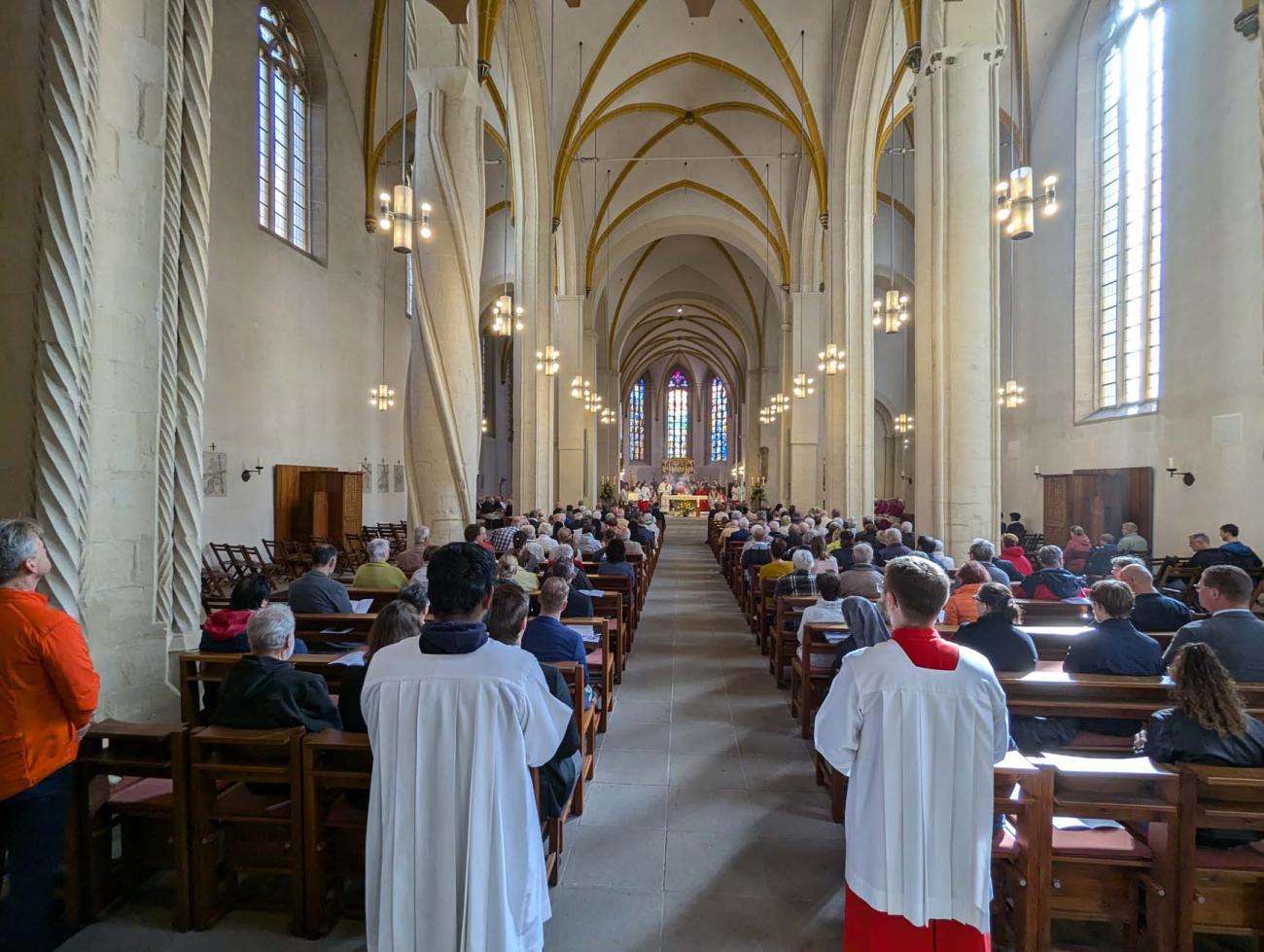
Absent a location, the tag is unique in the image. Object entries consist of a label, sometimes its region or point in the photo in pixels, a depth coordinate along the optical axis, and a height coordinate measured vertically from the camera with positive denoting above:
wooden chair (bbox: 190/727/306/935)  2.79 -1.35
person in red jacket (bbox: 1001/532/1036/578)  8.24 -0.81
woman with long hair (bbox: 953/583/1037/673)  3.69 -0.78
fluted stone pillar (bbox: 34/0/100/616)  3.59 +0.88
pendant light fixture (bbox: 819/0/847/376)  14.88 +2.57
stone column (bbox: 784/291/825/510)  20.67 +2.00
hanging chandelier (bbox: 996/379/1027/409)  15.30 +1.97
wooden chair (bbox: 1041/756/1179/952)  2.44 -1.32
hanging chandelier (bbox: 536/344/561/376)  15.54 +2.63
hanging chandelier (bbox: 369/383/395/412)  16.75 +1.93
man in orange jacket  2.44 -0.84
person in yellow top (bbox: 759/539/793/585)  7.75 -0.93
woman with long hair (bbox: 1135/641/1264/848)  2.53 -0.84
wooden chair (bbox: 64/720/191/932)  2.87 -1.40
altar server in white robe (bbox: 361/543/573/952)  2.34 -0.96
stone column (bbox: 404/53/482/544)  8.34 +1.86
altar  32.95 -1.03
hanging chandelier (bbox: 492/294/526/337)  12.52 +2.97
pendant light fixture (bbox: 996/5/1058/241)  7.46 +2.99
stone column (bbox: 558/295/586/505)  21.69 +2.29
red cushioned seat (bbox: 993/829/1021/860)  2.65 -1.34
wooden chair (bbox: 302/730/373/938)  2.77 -1.36
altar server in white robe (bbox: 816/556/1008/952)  2.27 -0.90
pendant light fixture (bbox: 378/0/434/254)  7.52 +2.80
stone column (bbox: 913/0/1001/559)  8.61 +2.54
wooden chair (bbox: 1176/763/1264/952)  2.36 -1.30
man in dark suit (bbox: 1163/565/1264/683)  3.64 -0.73
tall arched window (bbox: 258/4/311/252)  13.45 +6.77
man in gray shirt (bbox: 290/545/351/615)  5.48 -0.85
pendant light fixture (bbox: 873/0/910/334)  12.27 +3.00
